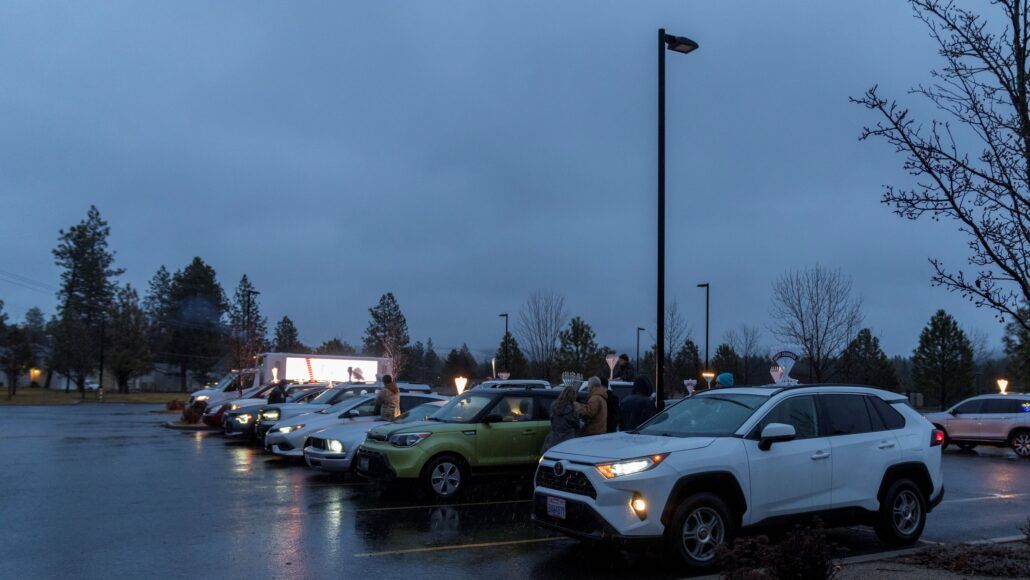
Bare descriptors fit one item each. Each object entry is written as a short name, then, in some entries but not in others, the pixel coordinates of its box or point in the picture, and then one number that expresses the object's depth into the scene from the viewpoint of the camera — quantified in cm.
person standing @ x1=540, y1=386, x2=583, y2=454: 1165
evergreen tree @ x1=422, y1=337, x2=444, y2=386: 9826
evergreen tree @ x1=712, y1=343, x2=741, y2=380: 5109
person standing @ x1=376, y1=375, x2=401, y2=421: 1551
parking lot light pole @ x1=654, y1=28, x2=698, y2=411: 1232
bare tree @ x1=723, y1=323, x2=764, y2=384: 5284
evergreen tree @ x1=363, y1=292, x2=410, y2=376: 7362
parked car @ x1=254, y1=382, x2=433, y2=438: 2030
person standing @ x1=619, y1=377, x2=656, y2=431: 1206
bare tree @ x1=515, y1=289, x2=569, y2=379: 4484
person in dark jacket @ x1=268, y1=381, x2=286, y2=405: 2521
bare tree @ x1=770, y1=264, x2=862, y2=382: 2998
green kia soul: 1197
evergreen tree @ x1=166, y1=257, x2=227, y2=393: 9150
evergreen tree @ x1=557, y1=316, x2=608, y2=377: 4394
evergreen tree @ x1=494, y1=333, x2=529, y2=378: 4869
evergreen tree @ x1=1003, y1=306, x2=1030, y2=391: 5783
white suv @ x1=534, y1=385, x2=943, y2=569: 746
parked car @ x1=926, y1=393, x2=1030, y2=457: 2167
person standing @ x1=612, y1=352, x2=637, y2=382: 1363
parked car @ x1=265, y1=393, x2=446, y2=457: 1647
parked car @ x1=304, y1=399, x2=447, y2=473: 1403
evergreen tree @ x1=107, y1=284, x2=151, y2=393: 7394
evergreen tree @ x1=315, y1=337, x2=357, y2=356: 9098
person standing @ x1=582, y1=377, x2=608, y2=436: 1177
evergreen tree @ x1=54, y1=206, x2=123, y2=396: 8525
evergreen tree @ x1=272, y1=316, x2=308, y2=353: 9438
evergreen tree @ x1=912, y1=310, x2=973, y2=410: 4400
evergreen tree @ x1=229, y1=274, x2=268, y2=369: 4994
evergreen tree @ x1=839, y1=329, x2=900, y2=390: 3102
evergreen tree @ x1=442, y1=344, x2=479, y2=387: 7682
